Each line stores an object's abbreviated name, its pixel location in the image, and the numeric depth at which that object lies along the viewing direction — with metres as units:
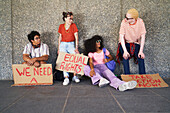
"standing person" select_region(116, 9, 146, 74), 2.72
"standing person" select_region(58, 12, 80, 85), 3.05
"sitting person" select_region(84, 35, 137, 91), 2.41
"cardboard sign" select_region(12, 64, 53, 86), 2.64
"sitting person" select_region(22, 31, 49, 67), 2.90
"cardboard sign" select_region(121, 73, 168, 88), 2.45
